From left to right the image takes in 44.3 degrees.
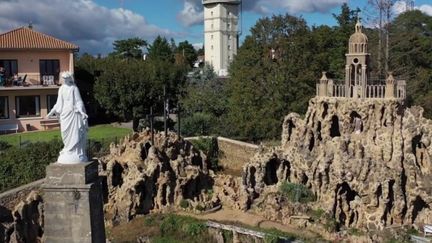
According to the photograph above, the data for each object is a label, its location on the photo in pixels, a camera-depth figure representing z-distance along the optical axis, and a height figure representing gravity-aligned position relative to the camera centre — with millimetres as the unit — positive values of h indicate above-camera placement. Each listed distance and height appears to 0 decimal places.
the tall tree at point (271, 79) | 33906 +1174
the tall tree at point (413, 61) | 35719 +2625
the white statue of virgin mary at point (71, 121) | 11677 -510
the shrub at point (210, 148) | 31878 -3091
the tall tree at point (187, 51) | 88750 +7964
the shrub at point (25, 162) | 24328 -2994
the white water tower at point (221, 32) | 72062 +8913
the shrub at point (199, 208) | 23806 -4970
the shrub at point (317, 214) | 22033 -4926
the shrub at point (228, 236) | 20828 -5462
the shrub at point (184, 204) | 23967 -4820
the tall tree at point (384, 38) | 34562 +4005
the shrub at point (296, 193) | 23188 -4262
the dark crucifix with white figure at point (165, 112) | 28688 -856
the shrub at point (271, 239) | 19656 -5278
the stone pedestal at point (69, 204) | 11547 -2314
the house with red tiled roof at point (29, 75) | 35062 +1608
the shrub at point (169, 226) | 21578 -5246
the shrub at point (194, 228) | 21094 -5237
